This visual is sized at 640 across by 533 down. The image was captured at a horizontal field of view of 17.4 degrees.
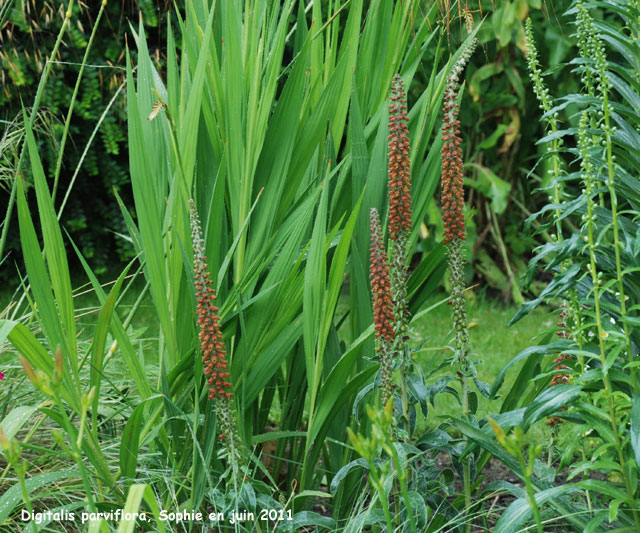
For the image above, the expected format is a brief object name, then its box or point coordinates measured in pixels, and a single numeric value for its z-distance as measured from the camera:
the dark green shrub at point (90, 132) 4.02
